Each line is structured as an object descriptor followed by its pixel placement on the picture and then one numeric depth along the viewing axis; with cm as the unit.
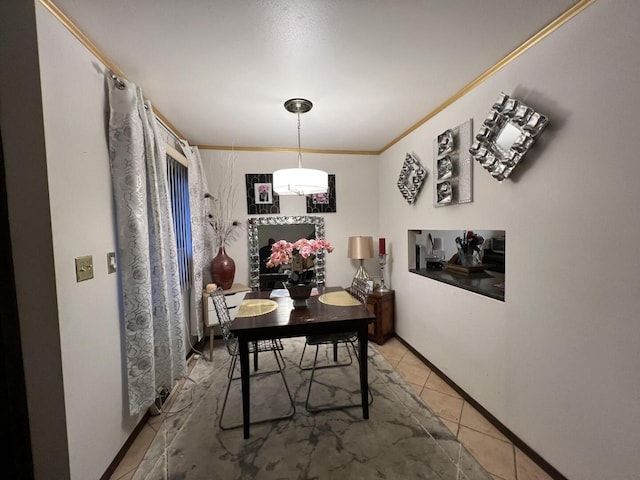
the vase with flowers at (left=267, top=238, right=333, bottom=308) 207
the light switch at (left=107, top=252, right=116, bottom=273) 155
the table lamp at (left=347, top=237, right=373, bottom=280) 343
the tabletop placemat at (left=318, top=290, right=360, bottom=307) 215
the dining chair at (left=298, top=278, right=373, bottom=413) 207
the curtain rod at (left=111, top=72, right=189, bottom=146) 161
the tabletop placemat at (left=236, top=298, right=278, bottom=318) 197
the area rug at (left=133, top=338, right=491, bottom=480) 153
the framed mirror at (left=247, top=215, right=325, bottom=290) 352
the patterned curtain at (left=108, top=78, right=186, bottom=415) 162
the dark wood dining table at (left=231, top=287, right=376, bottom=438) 170
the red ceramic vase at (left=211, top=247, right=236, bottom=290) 311
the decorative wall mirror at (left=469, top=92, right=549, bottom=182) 147
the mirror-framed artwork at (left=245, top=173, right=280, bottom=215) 351
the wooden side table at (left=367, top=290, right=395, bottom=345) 319
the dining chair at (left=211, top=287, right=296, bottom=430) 196
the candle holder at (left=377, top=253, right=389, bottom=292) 338
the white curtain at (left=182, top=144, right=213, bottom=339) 288
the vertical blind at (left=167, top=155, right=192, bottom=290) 256
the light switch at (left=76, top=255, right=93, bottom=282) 131
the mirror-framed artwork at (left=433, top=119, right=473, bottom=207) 206
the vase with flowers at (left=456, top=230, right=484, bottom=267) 261
